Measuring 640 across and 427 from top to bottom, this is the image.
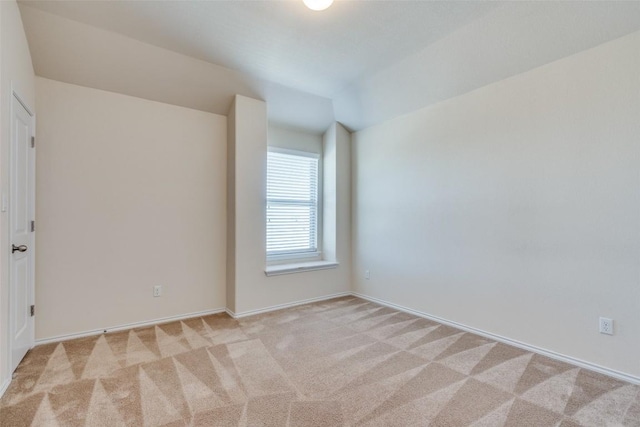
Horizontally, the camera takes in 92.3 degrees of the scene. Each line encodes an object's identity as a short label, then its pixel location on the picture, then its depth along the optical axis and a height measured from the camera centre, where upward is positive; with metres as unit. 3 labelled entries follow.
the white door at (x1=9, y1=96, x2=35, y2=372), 2.24 -0.13
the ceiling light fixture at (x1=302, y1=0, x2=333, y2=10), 2.15 +1.49
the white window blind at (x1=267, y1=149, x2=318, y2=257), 4.38 +0.17
